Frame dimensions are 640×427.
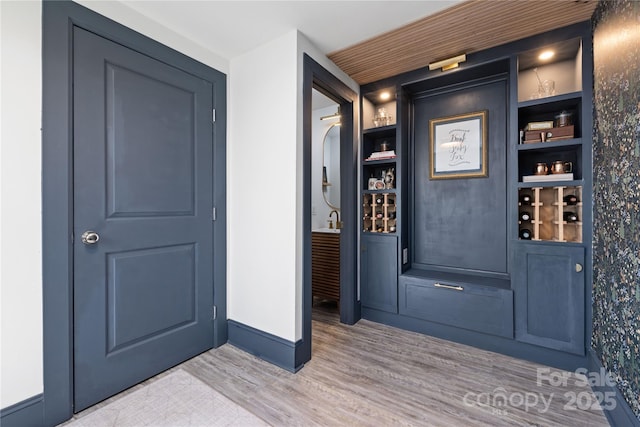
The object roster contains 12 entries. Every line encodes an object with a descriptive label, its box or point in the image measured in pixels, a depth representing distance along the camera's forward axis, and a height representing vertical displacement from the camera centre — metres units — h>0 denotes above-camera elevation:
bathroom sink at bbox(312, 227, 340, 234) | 3.37 -0.21
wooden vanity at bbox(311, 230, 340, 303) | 3.01 -0.58
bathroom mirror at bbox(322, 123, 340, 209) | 3.71 +0.61
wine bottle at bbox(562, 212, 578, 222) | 2.02 -0.02
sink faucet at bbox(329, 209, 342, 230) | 3.65 -0.01
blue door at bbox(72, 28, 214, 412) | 1.60 -0.02
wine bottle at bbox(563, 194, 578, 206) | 2.04 +0.10
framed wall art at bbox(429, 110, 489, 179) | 2.52 +0.63
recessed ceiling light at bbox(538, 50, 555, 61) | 2.09 +1.20
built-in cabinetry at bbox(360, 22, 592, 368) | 1.97 +0.03
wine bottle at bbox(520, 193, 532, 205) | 2.23 +0.11
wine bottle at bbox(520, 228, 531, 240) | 2.15 -0.16
